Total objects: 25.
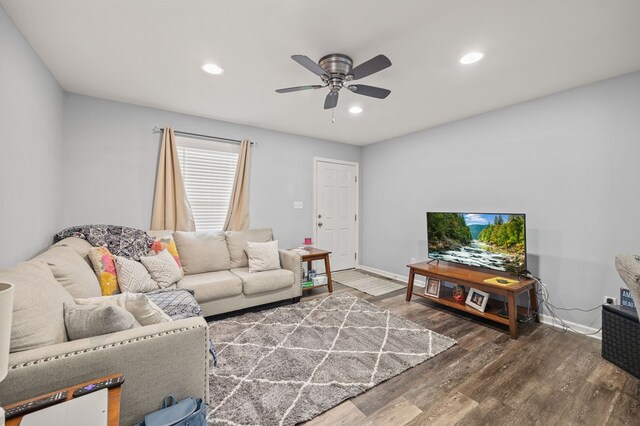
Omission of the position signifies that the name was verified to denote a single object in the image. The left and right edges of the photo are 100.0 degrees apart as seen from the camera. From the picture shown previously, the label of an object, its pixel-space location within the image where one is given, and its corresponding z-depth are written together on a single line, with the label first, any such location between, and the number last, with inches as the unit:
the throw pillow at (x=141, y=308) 57.5
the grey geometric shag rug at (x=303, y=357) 67.8
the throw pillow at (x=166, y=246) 117.6
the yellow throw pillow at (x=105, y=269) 91.0
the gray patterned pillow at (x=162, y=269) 106.2
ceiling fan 76.2
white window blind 144.9
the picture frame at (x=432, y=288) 134.2
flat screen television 111.3
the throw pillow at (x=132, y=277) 95.0
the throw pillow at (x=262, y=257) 132.1
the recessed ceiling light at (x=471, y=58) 84.7
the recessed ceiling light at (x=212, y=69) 93.2
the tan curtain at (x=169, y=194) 133.3
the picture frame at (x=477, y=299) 116.6
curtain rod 135.2
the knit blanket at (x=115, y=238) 105.8
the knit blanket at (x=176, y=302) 81.4
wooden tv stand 103.0
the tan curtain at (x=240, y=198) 153.9
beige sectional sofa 41.3
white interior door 191.9
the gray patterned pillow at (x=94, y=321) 49.1
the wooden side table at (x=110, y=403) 35.0
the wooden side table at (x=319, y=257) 145.7
